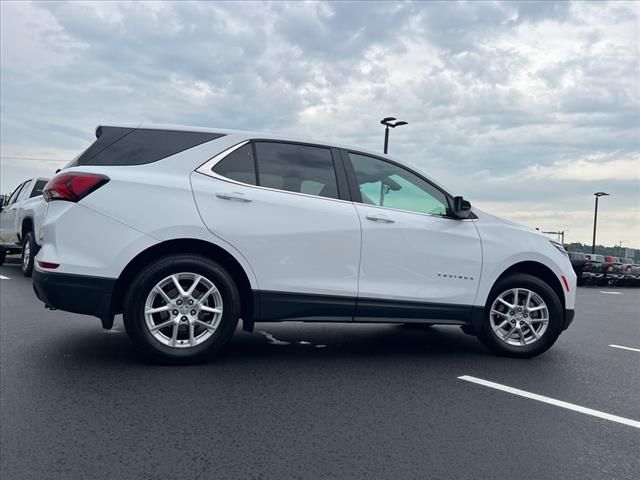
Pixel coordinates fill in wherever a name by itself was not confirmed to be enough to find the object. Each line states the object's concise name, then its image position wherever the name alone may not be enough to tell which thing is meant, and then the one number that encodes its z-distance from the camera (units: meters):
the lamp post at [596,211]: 47.25
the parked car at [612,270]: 25.58
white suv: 4.23
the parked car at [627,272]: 26.23
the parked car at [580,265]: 24.14
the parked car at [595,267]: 24.64
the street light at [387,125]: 23.84
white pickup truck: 10.11
